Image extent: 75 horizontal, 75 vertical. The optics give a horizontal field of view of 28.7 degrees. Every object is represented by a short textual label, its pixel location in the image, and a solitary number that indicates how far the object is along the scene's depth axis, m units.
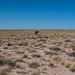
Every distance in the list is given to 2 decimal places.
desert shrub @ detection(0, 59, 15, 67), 9.97
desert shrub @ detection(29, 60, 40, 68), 9.84
